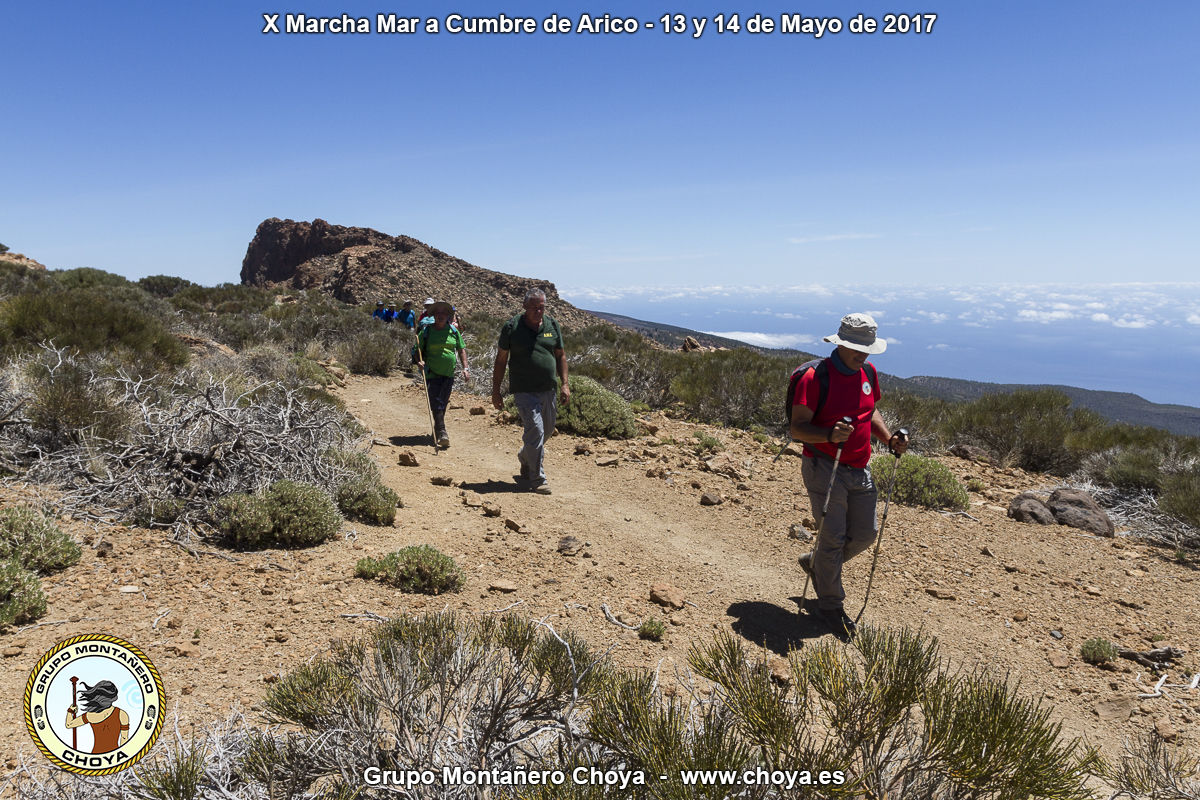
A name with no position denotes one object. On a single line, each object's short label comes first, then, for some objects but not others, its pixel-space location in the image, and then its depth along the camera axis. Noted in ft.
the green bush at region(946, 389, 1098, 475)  33.85
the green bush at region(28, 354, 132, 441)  18.26
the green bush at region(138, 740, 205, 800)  6.47
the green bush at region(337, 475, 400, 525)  18.12
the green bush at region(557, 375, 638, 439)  31.53
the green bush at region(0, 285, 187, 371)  28.66
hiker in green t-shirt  26.91
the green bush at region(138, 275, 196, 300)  107.65
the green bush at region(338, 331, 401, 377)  49.85
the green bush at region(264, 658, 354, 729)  7.63
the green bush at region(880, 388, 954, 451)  35.37
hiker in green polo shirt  21.86
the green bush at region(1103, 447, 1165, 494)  27.50
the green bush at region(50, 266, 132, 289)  79.29
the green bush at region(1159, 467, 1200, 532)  22.41
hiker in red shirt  13.14
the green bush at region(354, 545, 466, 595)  14.16
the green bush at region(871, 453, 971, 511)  24.54
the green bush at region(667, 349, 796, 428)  38.47
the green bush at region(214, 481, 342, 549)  15.23
